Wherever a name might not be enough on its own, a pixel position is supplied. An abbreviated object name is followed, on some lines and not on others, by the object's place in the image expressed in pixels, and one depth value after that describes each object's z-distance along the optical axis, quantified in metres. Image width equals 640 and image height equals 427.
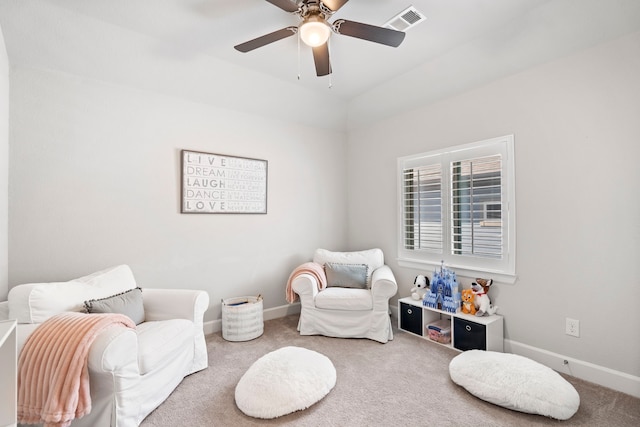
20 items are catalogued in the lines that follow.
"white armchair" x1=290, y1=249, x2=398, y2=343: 2.97
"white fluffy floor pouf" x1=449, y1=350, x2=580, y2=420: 1.83
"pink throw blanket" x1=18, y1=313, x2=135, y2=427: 1.46
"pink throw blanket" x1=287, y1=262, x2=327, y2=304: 3.25
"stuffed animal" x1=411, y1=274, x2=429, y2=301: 3.21
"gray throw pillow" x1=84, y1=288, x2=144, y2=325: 2.00
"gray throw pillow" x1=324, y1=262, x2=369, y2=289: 3.30
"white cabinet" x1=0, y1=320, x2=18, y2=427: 1.27
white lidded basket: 2.99
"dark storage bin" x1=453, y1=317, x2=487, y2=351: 2.59
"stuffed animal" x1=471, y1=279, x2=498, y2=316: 2.71
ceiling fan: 1.90
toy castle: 2.85
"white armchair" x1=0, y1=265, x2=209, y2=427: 1.63
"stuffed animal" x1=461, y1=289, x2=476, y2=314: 2.77
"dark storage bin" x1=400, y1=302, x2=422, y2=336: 3.08
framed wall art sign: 3.08
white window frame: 2.69
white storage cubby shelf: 2.59
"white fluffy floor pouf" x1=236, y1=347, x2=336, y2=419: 1.87
